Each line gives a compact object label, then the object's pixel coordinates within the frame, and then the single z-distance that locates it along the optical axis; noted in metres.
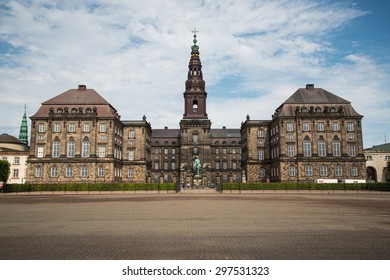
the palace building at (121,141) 69.75
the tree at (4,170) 71.75
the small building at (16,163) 87.69
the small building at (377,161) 93.06
